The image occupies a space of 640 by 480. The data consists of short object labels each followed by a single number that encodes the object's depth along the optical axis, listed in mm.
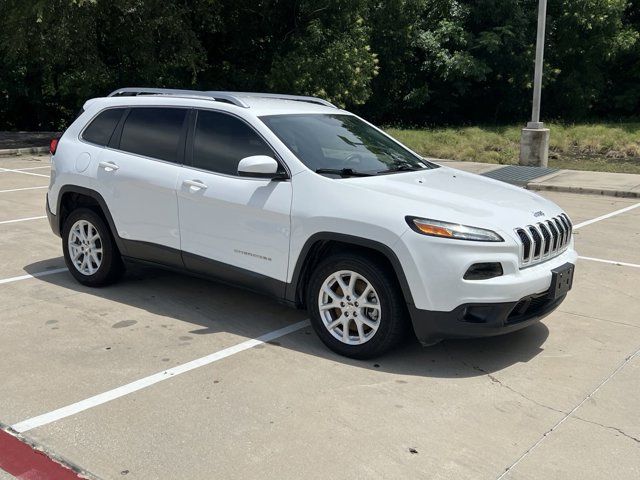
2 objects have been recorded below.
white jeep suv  4535
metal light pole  16345
